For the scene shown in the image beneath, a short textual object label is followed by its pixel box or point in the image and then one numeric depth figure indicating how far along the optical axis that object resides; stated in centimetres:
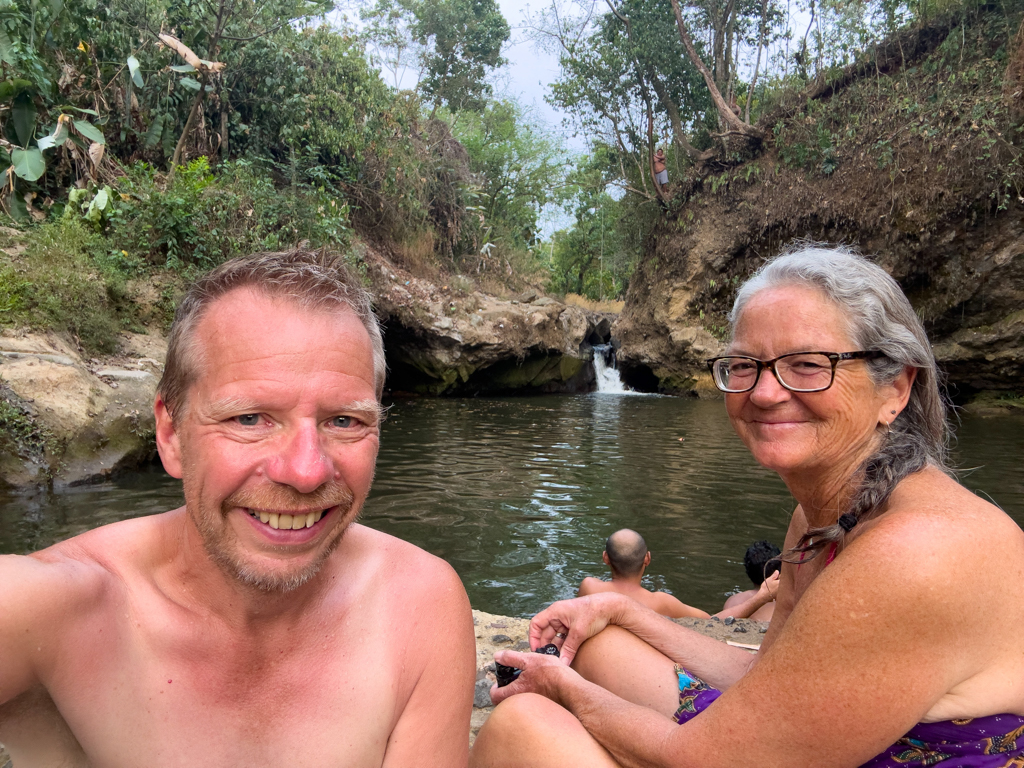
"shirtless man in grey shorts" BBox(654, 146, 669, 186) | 2241
